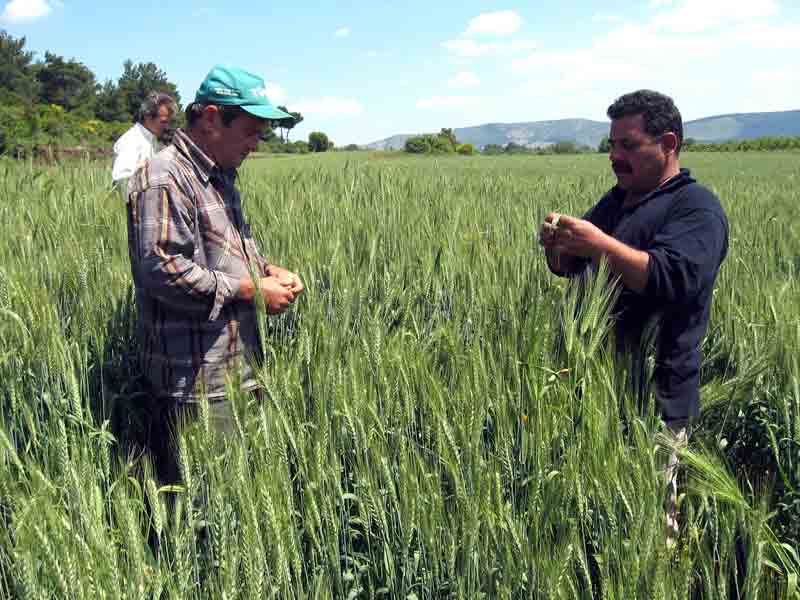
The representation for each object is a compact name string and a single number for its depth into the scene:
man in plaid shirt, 1.72
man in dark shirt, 1.83
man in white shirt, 4.40
